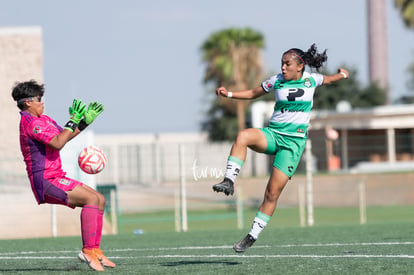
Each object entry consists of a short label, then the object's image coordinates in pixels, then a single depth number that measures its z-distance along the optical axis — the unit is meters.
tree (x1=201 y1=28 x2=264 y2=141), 102.31
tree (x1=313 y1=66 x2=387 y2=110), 116.75
